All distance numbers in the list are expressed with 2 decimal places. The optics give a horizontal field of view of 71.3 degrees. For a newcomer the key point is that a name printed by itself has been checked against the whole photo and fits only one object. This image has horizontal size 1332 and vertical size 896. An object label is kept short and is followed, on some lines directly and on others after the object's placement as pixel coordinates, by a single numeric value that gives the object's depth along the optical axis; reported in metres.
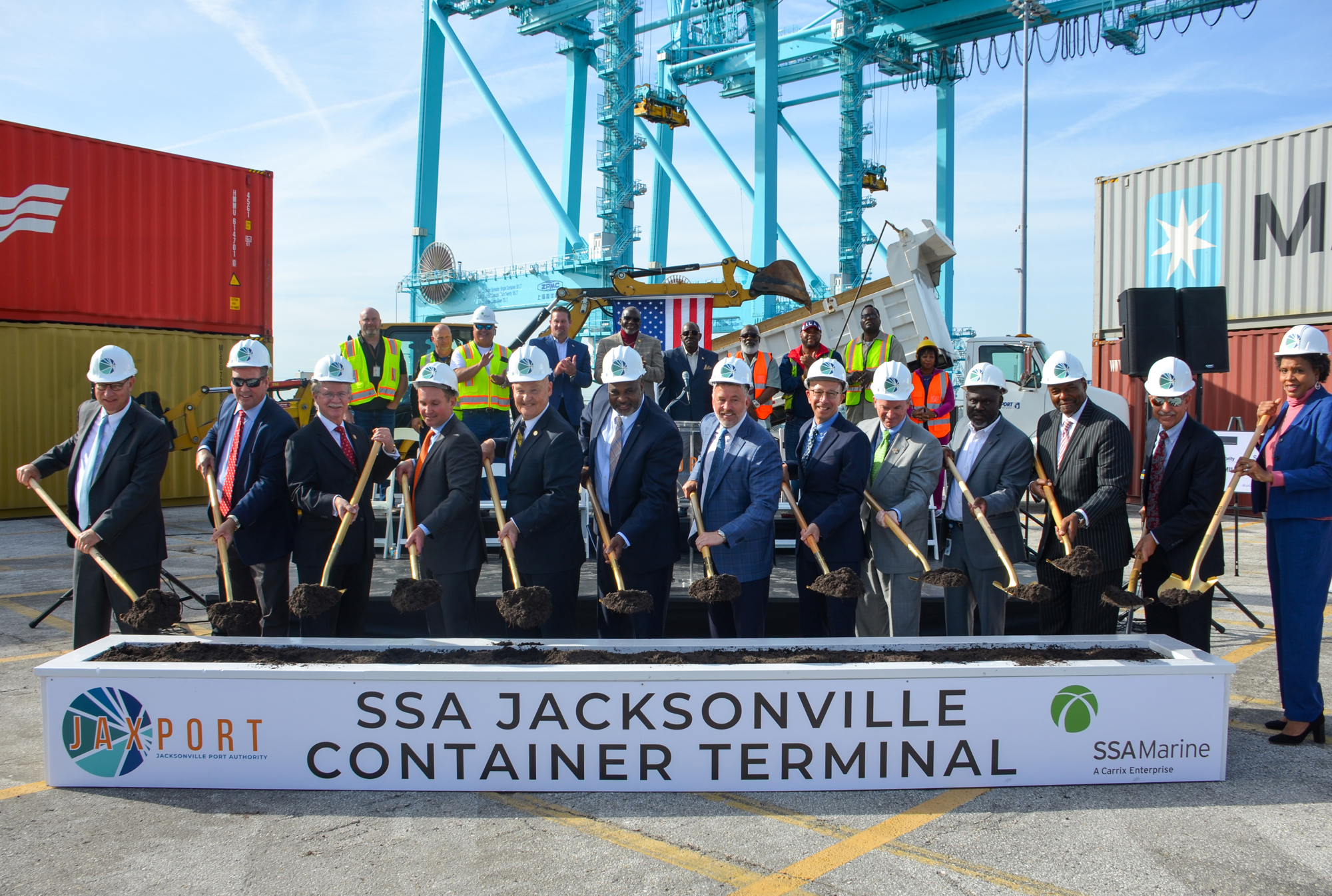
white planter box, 3.77
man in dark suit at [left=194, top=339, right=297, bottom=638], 5.05
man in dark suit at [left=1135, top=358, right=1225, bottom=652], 4.62
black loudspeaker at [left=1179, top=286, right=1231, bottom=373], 7.24
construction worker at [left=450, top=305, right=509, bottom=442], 8.03
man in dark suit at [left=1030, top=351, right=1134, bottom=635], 4.72
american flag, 10.07
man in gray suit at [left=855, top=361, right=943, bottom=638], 5.00
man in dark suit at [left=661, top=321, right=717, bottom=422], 8.30
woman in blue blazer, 4.42
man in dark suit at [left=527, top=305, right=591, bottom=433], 8.16
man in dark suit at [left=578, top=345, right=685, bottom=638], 4.77
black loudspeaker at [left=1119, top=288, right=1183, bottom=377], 7.24
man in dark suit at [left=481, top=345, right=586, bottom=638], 4.69
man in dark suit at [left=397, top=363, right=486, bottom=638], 4.76
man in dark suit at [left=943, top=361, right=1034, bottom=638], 4.91
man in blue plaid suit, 4.84
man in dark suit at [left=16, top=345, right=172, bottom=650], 4.84
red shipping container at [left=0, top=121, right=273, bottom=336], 12.98
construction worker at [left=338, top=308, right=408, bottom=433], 8.24
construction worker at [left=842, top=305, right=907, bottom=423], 8.72
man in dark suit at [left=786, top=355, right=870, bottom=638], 4.89
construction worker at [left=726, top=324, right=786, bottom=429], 8.38
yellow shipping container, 12.91
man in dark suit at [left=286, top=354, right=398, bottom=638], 4.96
